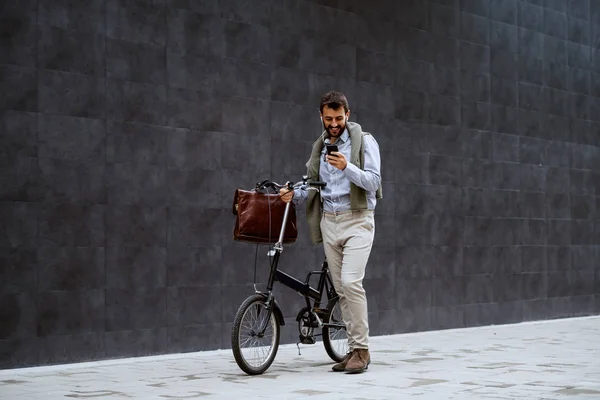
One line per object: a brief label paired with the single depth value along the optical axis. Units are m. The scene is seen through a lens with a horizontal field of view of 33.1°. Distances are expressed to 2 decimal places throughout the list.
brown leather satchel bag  7.17
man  7.16
